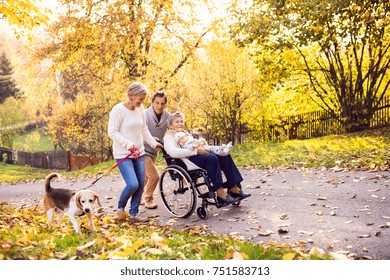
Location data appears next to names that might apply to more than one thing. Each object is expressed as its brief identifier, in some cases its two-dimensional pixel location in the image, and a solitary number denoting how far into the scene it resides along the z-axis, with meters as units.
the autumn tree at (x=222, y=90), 13.11
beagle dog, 4.29
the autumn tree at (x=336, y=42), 9.62
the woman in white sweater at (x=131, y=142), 4.89
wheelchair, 5.02
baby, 5.08
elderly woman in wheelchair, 5.04
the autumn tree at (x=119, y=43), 11.63
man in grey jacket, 5.74
